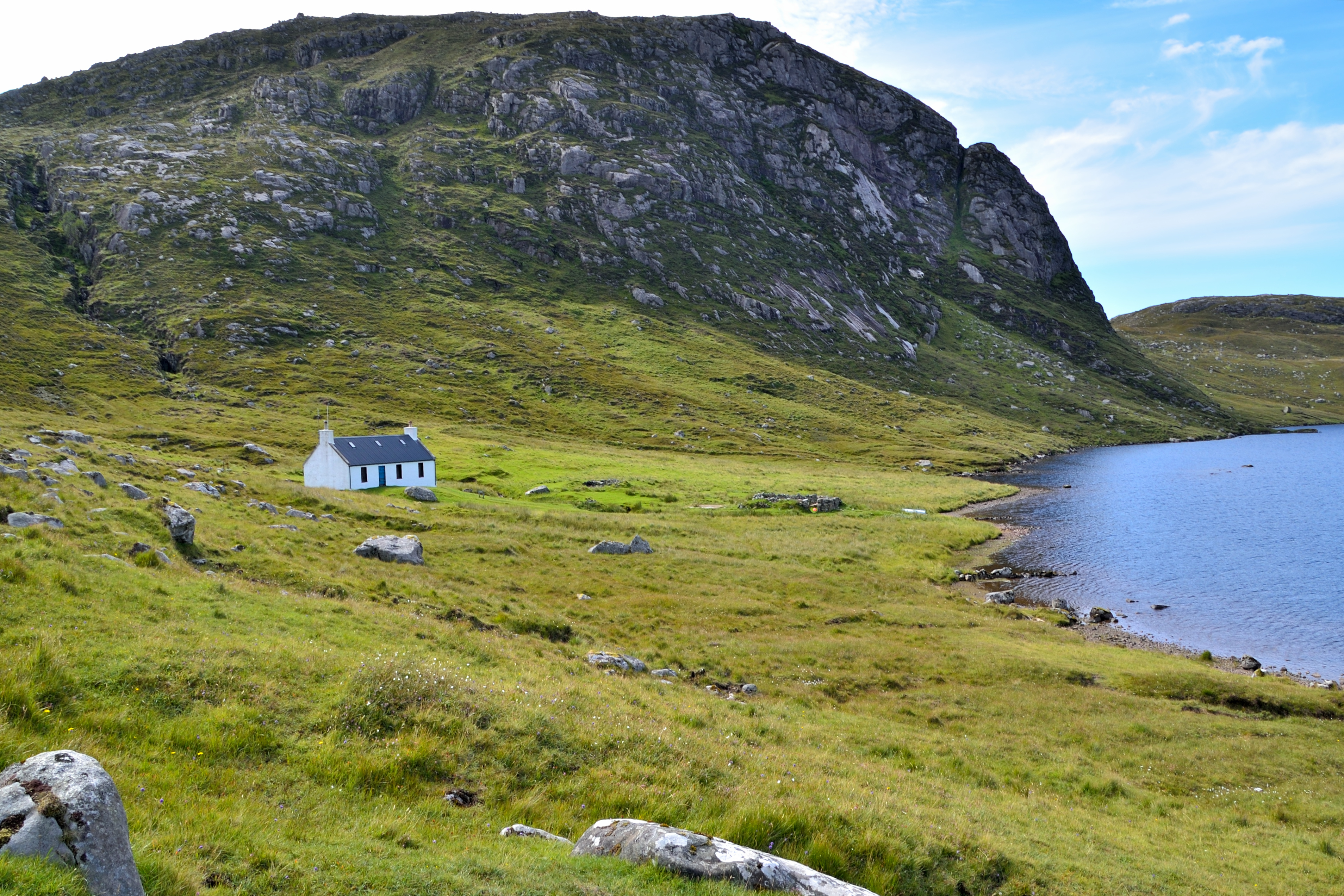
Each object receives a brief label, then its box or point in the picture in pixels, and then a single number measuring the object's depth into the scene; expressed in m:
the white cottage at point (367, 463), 63.91
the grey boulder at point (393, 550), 35.19
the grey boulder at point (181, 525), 26.33
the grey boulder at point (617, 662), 25.83
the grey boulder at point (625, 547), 47.94
